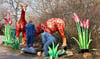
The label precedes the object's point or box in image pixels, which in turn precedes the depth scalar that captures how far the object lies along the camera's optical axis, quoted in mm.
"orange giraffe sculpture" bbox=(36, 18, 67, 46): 6410
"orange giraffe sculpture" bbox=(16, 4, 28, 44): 7719
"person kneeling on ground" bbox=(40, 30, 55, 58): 5148
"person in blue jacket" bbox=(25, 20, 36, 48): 6385
